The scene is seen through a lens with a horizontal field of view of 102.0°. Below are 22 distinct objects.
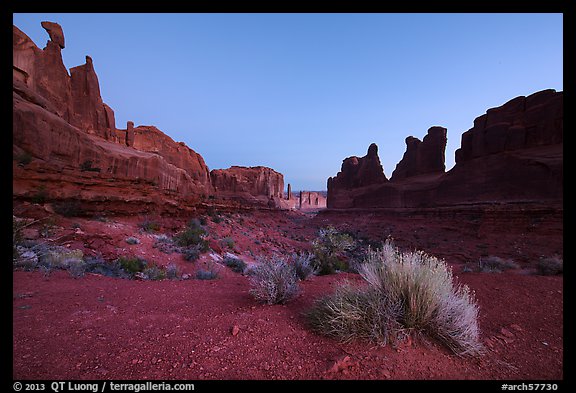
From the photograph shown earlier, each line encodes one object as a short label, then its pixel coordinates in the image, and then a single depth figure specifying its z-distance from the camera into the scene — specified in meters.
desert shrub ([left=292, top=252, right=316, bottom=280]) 5.27
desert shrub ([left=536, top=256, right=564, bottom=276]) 6.42
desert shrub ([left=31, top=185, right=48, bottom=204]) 8.49
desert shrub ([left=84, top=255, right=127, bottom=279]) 5.20
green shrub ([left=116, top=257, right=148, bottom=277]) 5.86
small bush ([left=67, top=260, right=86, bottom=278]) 4.39
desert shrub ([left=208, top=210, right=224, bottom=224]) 18.39
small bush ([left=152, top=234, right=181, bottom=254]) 8.52
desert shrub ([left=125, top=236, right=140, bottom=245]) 8.10
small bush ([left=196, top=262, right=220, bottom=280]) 5.84
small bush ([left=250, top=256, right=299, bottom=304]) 3.44
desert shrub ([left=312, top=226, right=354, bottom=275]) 7.09
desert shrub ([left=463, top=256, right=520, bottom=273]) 9.20
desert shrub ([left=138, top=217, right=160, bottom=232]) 10.58
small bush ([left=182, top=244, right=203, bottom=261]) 8.22
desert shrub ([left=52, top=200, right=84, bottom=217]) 8.73
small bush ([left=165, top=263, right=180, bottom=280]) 5.96
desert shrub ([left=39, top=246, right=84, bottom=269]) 4.86
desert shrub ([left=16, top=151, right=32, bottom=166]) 9.25
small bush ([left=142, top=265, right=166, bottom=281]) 5.52
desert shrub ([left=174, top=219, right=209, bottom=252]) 9.75
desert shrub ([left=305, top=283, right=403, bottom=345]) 2.32
